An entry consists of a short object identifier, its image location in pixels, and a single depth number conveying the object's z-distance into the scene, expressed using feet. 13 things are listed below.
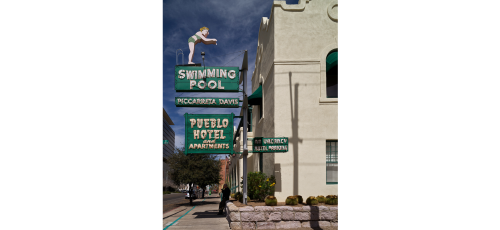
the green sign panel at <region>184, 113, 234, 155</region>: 32.96
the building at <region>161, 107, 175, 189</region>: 321.11
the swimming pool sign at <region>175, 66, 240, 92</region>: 31.45
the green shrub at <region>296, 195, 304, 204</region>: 38.48
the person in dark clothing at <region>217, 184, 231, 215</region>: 46.45
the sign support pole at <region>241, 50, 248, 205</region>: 33.23
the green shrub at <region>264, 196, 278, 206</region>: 32.19
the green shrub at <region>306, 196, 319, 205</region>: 35.56
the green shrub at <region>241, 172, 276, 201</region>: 39.50
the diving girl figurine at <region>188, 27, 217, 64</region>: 36.70
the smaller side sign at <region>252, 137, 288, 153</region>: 36.81
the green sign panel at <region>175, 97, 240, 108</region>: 30.86
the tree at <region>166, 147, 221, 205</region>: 79.30
